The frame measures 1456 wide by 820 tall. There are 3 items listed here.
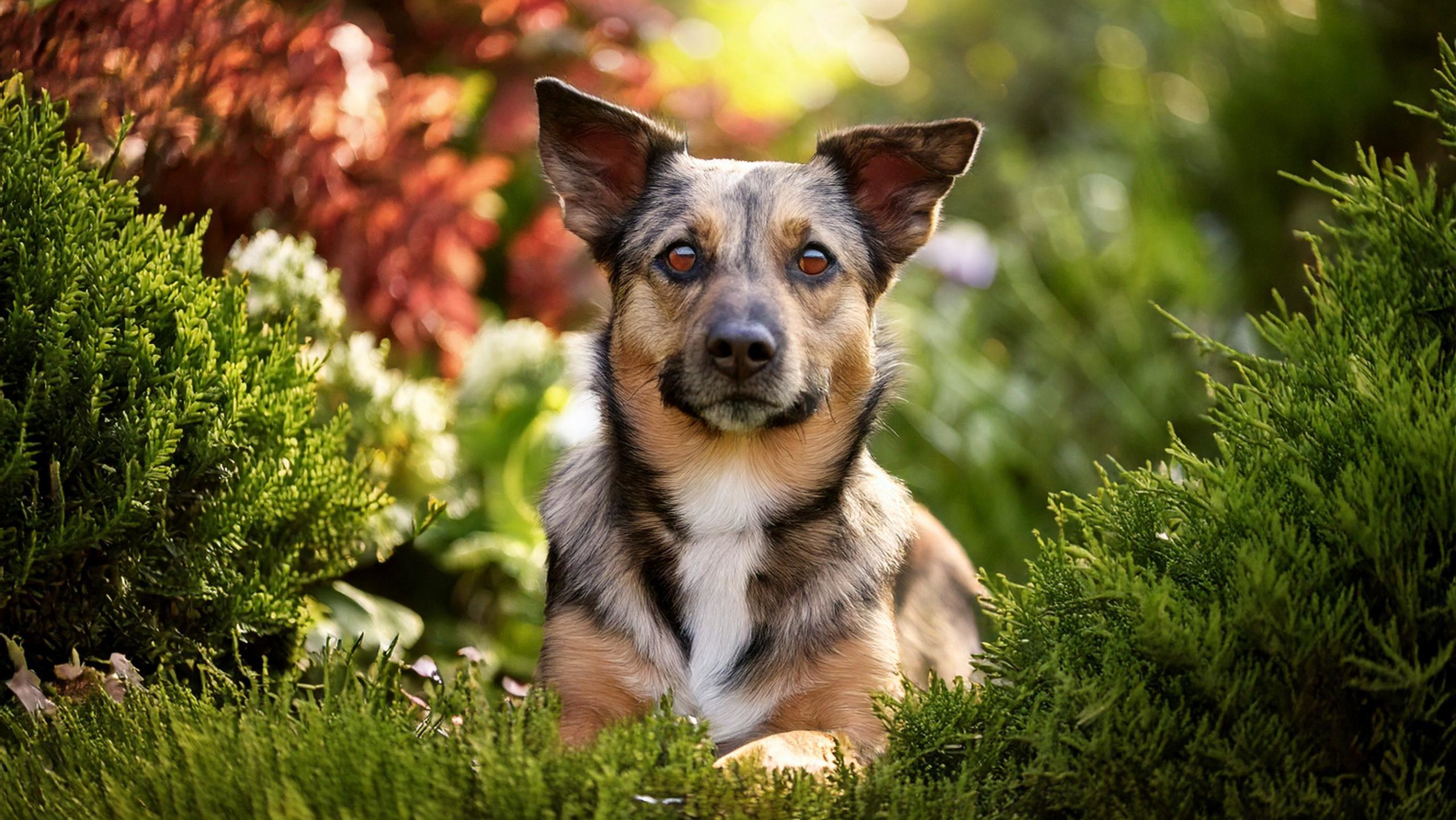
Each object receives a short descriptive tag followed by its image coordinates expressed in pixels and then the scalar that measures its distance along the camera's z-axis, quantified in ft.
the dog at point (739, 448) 11.18
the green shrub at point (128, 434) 9.57
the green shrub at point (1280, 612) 7.68
